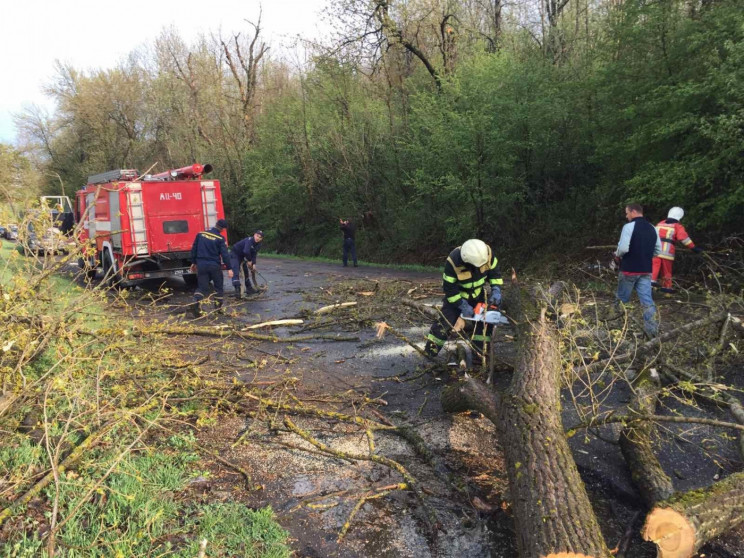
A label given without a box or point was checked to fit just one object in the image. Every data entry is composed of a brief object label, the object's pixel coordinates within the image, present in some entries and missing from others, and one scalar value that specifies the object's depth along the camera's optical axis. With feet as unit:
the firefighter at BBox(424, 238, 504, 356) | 16.55
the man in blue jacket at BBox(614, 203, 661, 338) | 18.28
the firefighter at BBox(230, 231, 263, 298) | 32.81
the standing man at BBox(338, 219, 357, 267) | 49.85
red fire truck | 34.37
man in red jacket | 24.82
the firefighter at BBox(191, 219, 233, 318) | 27.81
